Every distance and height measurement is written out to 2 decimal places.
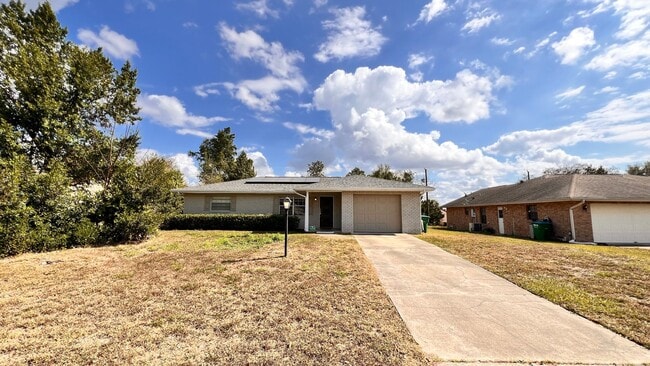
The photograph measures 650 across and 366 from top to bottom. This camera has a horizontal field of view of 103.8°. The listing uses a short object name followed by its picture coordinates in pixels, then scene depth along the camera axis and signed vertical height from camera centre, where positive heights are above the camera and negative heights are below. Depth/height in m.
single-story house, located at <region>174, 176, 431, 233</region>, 14.63 +0.70
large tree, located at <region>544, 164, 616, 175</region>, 34.03 +6.25
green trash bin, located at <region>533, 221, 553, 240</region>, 14.96 -1.13
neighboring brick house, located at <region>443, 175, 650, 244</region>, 13.46 +0.24
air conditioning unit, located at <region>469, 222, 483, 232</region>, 22.20 -1.34
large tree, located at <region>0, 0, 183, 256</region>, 8.44 +4.32
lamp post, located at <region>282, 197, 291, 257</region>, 7.87 +0.24
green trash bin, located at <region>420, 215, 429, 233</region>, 16.80 -0.67
